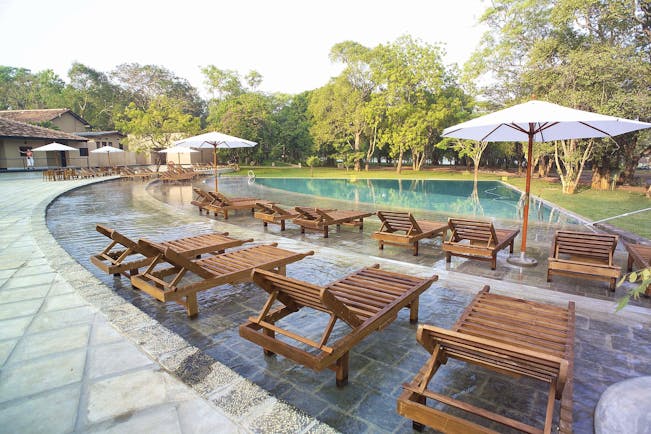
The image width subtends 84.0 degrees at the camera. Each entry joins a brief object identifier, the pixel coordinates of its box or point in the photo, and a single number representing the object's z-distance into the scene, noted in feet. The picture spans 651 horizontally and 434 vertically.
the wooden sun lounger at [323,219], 26.43
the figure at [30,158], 96.07
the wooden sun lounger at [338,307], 8.76
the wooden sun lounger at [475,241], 19.06
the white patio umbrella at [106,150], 88.63
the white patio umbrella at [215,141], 42.16
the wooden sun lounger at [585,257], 15.92
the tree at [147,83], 171.32
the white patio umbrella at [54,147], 80.25
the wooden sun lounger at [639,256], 15.71
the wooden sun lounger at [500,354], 6.66
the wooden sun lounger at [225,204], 33.55
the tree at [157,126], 102.23
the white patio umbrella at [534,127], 16.07
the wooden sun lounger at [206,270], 12.97
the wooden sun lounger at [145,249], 15.10
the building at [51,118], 116.44
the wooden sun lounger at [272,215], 28.81
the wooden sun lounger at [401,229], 21.97
